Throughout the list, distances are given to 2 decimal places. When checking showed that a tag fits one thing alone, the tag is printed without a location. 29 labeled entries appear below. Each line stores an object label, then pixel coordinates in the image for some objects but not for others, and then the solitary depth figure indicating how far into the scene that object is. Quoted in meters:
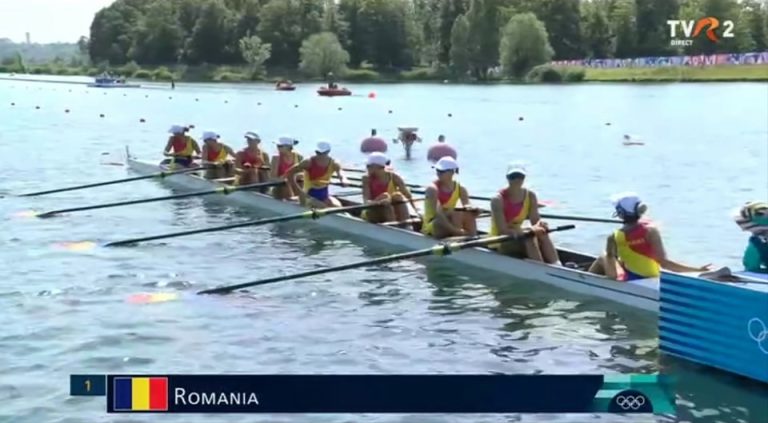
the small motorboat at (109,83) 94.81
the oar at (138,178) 20.66
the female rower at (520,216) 12.12
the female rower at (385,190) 15.05
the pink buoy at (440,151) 23.77
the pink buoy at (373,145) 24.89
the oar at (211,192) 17.52
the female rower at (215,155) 21.12
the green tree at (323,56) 104.12
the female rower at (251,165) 19.44
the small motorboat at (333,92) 72.50
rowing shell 10.44
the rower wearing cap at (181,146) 22.38
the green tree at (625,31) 100.19
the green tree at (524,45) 90.19
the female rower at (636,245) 10.06
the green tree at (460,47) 98.31
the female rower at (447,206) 13.36
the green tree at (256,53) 112.56
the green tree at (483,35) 97.12
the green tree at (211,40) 120.31
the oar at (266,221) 14.47
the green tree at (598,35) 102.12
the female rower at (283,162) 18.14
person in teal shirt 8.81
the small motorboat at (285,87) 85.97
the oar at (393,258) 11.69
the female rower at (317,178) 16.50
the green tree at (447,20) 105.94
